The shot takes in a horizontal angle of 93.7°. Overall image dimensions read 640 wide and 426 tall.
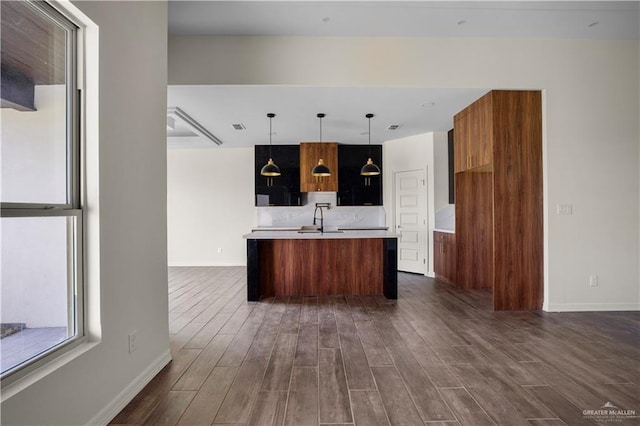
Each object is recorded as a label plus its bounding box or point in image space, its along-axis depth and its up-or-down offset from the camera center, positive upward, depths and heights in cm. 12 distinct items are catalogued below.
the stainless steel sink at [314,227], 641 -31
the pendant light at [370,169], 477 +70
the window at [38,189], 133 +14
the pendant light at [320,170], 464 +68
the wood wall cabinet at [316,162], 646 +112
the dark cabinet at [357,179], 664 +76
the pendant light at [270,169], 471 +71
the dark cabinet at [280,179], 664 +77
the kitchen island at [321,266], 438 -77
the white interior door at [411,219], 584 -13
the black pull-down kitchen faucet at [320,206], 687 +17
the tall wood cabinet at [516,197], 355 +18
